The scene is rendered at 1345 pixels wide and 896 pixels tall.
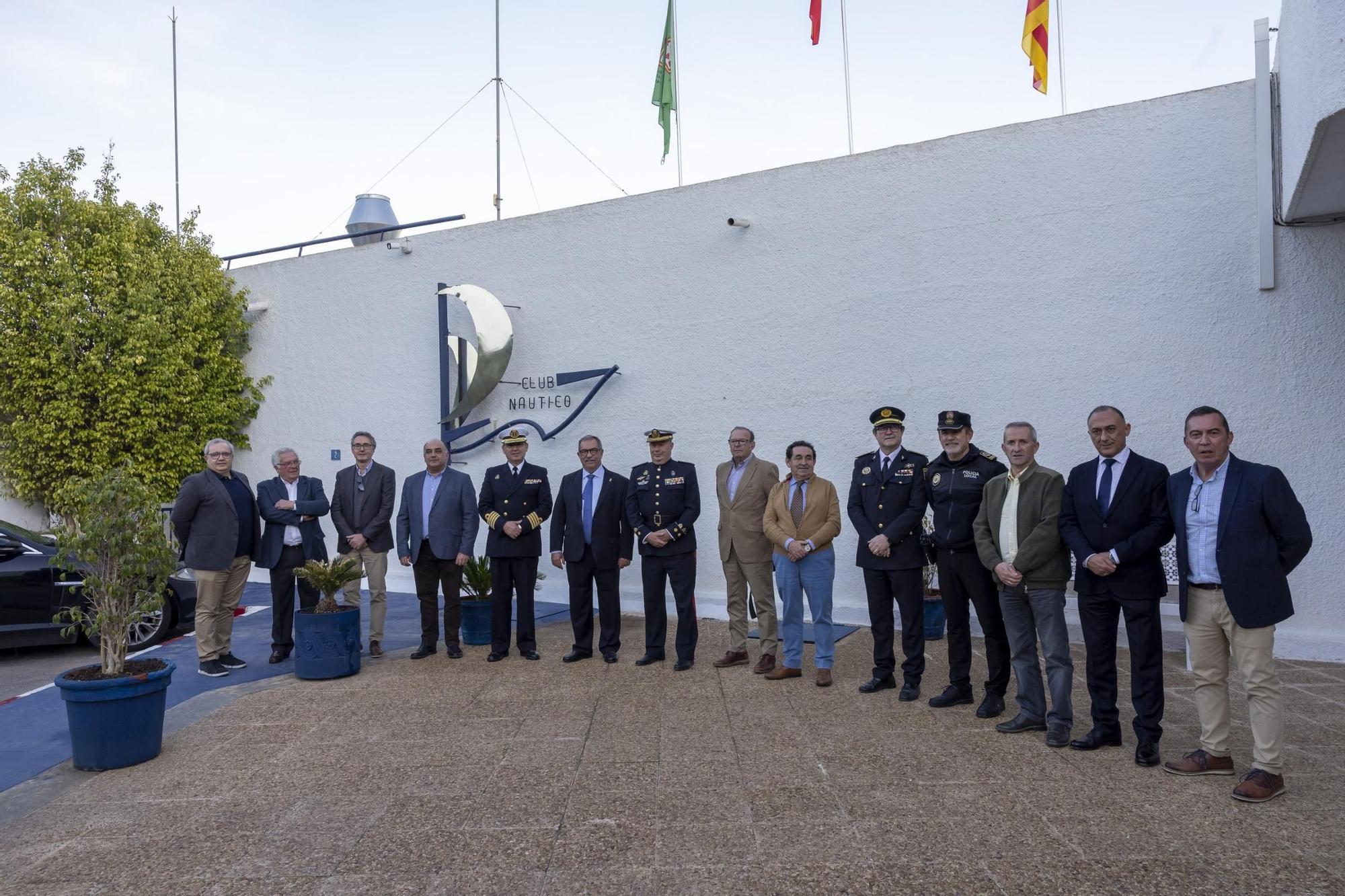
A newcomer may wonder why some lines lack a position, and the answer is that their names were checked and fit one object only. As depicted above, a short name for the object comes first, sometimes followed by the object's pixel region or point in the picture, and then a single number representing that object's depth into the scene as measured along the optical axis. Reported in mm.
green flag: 9953
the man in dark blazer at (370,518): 6961
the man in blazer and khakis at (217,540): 6324
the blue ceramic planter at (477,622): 7359
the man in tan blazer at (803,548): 5824
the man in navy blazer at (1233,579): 3766
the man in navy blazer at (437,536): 6867
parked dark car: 7035
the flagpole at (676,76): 9844
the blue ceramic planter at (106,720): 4461
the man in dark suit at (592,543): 6680
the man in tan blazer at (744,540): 6156
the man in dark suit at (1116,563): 4242
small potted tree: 4473
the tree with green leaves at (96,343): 10695
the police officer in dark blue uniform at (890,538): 5480
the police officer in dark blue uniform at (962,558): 5059
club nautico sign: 9422
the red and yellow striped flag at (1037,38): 7848
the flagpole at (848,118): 8520
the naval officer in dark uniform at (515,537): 6738
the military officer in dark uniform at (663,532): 6379
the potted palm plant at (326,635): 6156
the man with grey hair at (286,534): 6715
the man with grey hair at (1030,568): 4586
